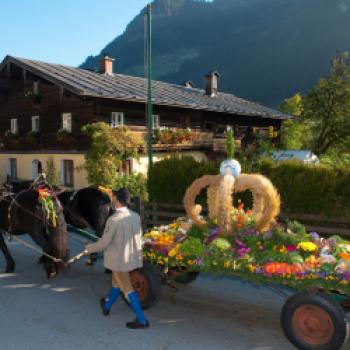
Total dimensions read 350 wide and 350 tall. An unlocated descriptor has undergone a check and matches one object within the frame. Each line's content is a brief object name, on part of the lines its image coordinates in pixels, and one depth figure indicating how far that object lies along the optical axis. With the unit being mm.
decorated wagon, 4492
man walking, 5113
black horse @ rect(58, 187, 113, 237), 8117
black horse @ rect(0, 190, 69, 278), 6941
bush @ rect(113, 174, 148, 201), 19328
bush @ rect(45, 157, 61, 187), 21922
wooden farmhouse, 21953
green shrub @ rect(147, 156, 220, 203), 10137
